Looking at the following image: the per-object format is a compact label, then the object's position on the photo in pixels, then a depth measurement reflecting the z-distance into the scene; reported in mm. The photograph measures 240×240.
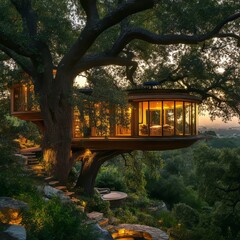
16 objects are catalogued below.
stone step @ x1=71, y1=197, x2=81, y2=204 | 13570
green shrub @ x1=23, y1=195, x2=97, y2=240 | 7773
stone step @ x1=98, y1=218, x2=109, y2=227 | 13917
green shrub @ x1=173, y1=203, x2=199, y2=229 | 23188
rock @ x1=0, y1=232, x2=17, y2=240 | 6364
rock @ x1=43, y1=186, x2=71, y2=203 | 11977
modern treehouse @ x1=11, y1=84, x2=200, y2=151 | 16344
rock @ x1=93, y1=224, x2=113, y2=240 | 9029
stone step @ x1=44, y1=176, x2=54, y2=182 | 14401
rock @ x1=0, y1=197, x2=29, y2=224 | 7812
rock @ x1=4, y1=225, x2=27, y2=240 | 6473
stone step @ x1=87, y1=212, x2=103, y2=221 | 13642
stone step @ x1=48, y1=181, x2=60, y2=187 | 14177
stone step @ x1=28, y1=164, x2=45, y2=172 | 15488
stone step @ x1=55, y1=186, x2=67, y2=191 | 14004
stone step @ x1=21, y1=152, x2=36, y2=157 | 18388
